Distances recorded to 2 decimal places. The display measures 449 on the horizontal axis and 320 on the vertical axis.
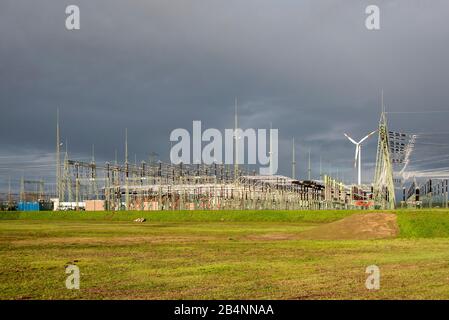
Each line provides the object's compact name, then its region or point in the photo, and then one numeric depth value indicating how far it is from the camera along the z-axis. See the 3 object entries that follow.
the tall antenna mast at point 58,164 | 115.22
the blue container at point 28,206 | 152.75
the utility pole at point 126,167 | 116.22
